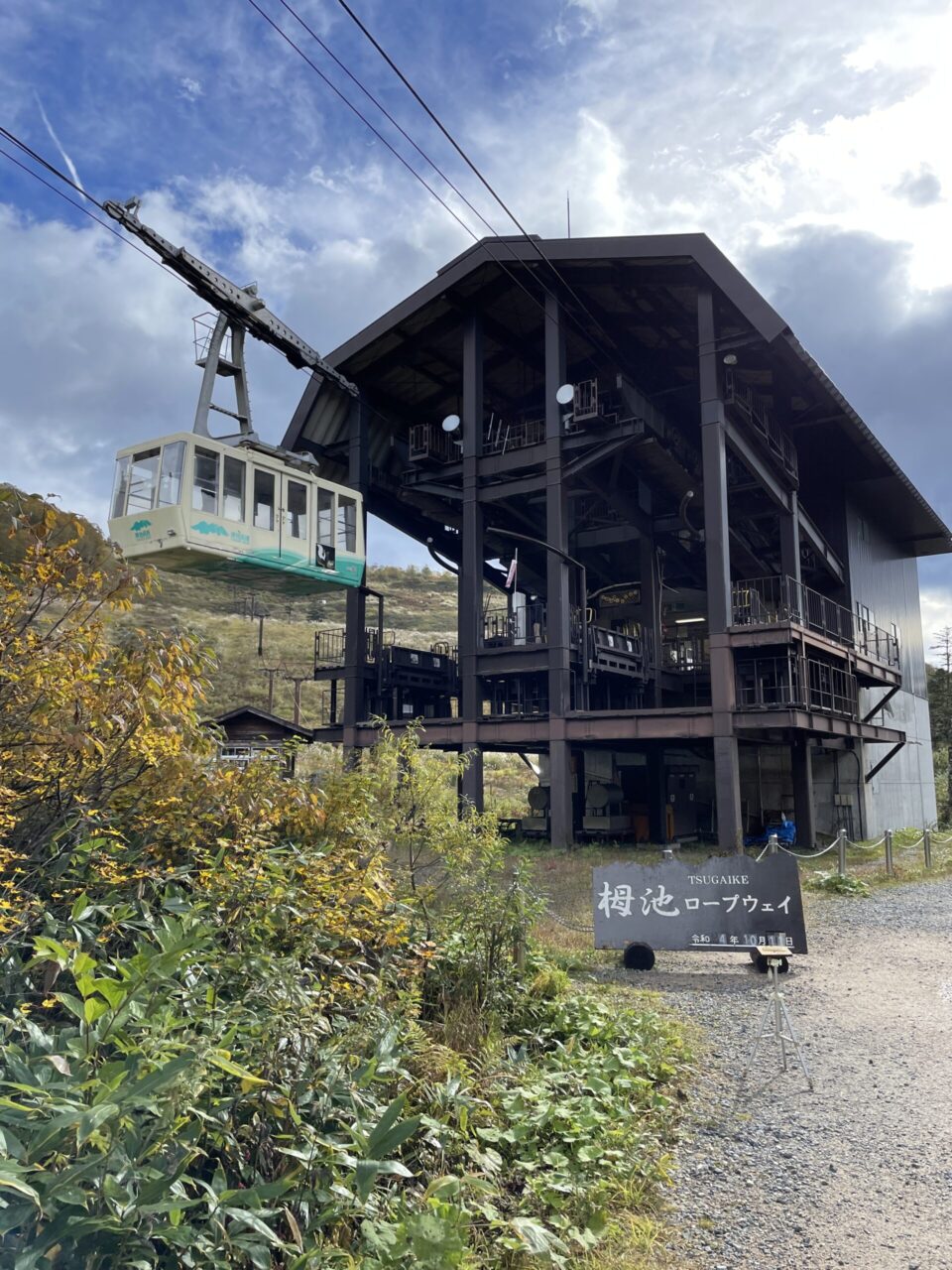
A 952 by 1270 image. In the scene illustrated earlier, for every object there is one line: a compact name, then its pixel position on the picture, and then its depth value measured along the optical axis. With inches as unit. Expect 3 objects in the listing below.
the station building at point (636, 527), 980.6
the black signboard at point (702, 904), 431.5
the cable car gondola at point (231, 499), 686.5
